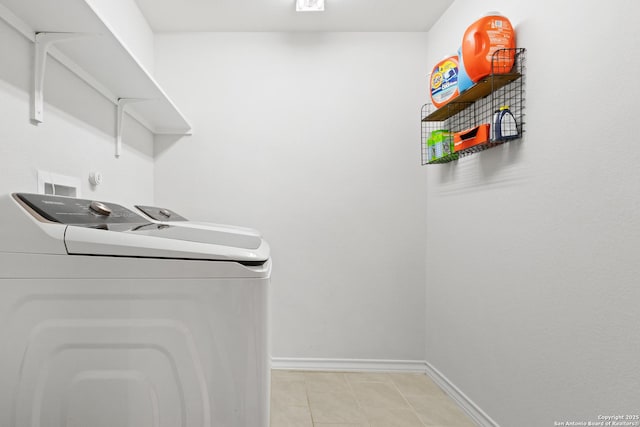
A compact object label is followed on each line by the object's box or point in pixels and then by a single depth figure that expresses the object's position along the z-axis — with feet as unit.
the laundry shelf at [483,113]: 5.45
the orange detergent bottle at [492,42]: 5.46
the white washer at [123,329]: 2.85
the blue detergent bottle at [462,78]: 6.08
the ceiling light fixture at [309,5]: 7.61
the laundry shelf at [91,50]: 3.97
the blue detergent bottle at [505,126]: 5.43
